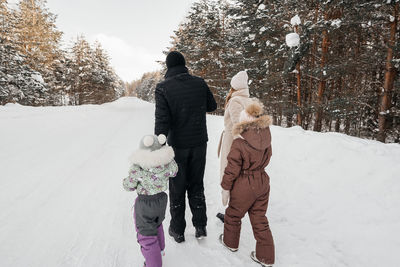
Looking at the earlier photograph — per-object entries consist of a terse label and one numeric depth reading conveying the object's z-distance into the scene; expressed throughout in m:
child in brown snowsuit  2.24
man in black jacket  2.43
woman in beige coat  2.73
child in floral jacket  1.99
